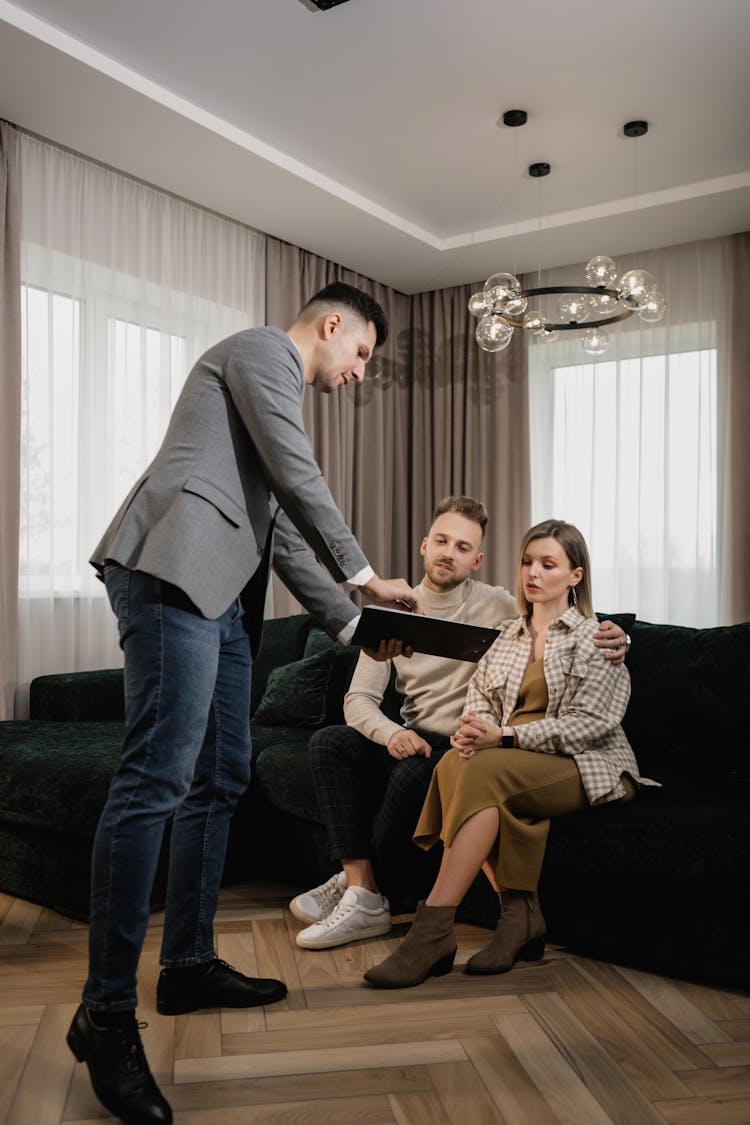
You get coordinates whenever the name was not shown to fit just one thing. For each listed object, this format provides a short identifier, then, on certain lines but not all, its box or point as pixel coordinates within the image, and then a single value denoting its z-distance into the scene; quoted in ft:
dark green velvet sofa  6.63
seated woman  6.71
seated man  7.57
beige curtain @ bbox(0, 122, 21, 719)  11.62
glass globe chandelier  10.84
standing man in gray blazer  4.85
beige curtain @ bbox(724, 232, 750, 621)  15.56
